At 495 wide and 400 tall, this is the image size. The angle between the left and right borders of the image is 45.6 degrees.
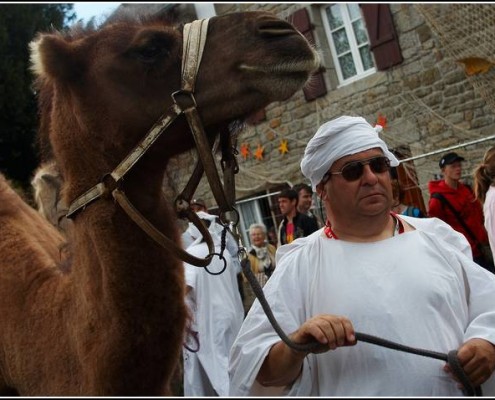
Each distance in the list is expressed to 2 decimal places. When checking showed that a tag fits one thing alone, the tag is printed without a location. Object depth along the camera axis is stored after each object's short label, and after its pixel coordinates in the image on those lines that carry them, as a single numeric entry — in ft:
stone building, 25.46
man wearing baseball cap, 19.45
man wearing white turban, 7.11
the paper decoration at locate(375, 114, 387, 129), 32.32
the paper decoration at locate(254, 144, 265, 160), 39.09
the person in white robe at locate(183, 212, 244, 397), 15.76
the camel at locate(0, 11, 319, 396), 7.08
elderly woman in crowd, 22.77
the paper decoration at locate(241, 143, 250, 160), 40.11
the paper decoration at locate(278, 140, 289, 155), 37.70
